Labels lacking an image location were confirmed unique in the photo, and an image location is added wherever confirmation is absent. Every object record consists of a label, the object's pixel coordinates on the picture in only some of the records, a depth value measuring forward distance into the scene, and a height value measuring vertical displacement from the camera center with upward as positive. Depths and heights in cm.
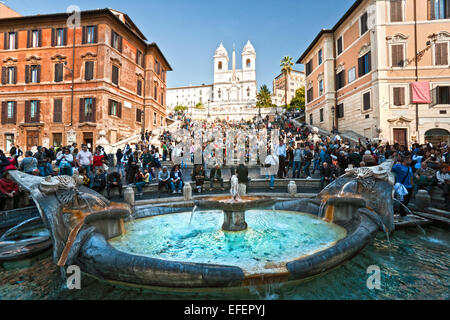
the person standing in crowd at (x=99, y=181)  933 -65
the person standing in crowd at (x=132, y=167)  1067 -11
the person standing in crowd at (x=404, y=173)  626 -25
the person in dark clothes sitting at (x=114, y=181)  962 -69
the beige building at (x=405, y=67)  1880 +804
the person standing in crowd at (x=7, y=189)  652 -68
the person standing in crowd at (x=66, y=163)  902 +8
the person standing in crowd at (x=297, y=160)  1205 +22
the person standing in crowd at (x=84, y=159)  998 +26
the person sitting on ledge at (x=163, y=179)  1039 -64
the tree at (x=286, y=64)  5359 +2329
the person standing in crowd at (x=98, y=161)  992 +17
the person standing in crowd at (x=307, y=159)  1209 +27
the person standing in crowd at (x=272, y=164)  1068 +1
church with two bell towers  9912 +3903
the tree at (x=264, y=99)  6644 +1892
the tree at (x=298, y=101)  5106 +1424
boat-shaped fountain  285 -130
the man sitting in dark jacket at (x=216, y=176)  1104 -55
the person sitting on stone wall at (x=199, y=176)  1065 -54
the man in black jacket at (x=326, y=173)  974 -38
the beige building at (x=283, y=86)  10084 +3748
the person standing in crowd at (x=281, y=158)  1152 +31
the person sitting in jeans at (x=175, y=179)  1037 -68
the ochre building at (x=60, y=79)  2386 +914
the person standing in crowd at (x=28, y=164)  754 +4
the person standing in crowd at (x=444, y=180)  718 -53
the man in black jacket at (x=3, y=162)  690 +9
